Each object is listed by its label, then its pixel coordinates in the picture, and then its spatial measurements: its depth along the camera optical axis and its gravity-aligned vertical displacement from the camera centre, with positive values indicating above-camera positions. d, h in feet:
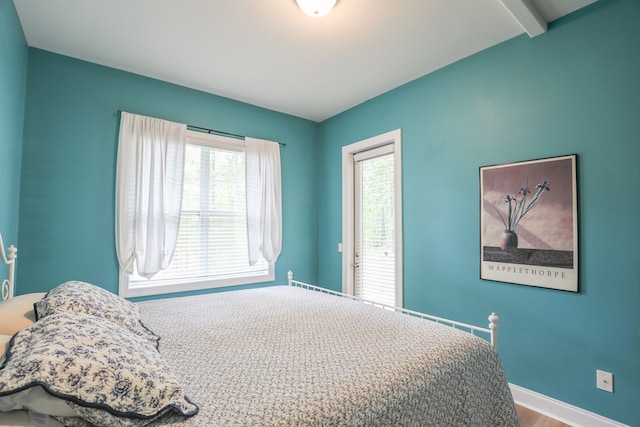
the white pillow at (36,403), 2.33 -1.42
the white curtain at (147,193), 8.75 +0.72
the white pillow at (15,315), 4.05 -1.33
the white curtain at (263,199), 11.21 +0.65
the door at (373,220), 10.14 -0.13
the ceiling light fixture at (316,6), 6.07 +4.18
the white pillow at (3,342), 3.01 -1.27
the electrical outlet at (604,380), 6.04 -3.25
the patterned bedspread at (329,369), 3.16 -1.96
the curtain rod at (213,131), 10.14 +2.90
